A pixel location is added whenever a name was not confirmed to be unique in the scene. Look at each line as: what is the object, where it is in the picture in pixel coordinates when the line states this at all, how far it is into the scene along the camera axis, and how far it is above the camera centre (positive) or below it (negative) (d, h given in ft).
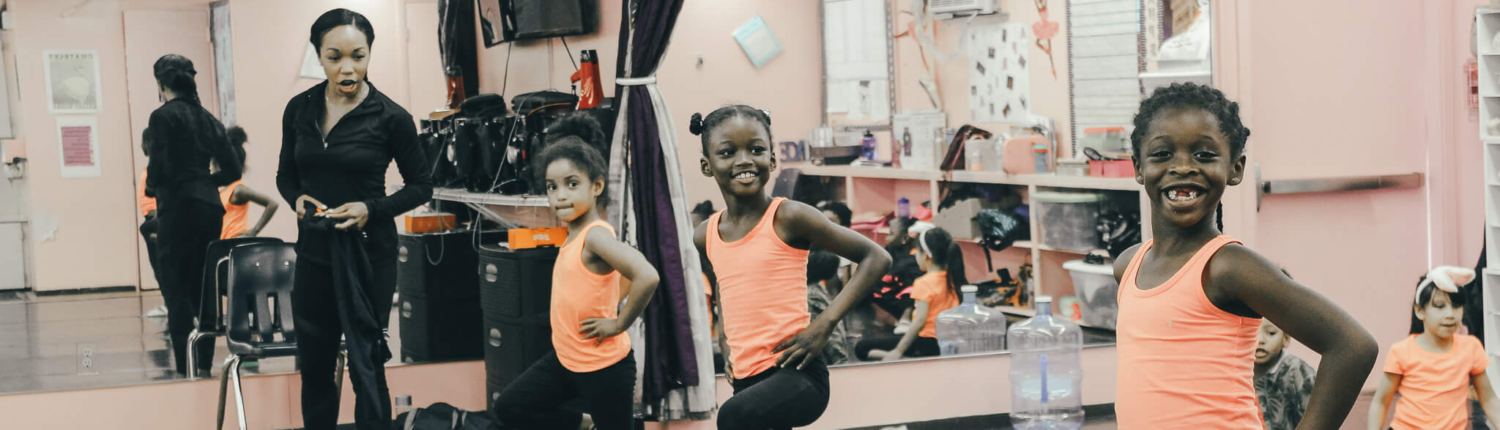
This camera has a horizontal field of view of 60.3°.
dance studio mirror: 14.06 +0.60
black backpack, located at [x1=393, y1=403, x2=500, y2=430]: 14.21 -2.56
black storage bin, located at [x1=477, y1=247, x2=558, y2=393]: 14.17 -1.36
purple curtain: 13.83 -0.33
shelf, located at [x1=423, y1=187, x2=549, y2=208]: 15.33 -0.15
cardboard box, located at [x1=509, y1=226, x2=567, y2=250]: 14.25 -0.59
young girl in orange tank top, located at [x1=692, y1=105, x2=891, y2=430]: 9.21 -0.72
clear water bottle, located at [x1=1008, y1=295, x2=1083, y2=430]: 15.66 -2.69
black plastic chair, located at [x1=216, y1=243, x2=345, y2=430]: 13.42 -1.16
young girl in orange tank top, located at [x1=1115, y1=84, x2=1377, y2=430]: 6.13 -0.62
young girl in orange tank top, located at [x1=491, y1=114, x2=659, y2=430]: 10.96 -1.17
